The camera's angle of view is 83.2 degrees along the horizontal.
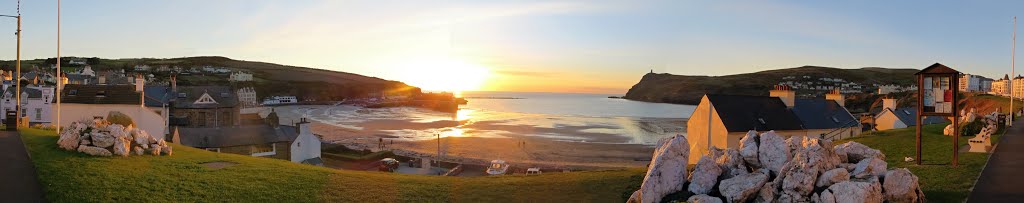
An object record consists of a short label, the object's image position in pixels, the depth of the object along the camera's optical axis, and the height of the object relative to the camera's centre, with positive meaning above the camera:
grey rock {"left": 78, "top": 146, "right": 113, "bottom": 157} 19.88 -1.89
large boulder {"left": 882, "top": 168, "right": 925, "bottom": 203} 12.38 -1.77
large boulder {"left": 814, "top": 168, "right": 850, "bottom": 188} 12.27 -1.56
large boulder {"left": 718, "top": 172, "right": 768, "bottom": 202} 12.34 -1.84
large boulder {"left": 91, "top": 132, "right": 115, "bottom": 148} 20.36 -1.54
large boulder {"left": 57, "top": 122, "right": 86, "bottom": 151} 20.50 -1.53
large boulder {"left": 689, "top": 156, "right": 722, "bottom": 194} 13.16 -1.71
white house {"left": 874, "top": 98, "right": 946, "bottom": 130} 45.66 -1.16
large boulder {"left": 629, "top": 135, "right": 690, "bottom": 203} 13.23 -1.68
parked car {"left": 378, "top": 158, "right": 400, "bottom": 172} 41.94 -4.89
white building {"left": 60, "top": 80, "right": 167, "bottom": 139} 40.97 -0.57
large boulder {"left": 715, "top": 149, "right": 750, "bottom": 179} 13.67 -1.52
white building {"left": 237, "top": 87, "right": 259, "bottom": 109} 121.14 +0.17
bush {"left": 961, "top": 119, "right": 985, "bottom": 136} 28.17 -1.15
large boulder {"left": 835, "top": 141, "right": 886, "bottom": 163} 14.31 -1.22
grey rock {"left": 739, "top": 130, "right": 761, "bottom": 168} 14.06 -1.21
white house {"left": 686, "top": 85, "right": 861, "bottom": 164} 35.22 -1.07
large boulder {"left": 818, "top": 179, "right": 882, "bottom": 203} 11.63 -1.82
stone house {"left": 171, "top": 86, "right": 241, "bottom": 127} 50.06 -0.93
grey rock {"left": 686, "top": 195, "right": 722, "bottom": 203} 12.30 -2.08
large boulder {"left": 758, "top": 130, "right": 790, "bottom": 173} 13.61 -1.19
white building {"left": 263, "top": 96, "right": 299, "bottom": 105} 178.62 -0.61
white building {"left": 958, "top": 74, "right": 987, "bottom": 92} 125.37 +5.04
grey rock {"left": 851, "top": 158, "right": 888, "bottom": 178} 12.81 -1.45
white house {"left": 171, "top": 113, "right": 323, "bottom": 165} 37.38 -2.91
